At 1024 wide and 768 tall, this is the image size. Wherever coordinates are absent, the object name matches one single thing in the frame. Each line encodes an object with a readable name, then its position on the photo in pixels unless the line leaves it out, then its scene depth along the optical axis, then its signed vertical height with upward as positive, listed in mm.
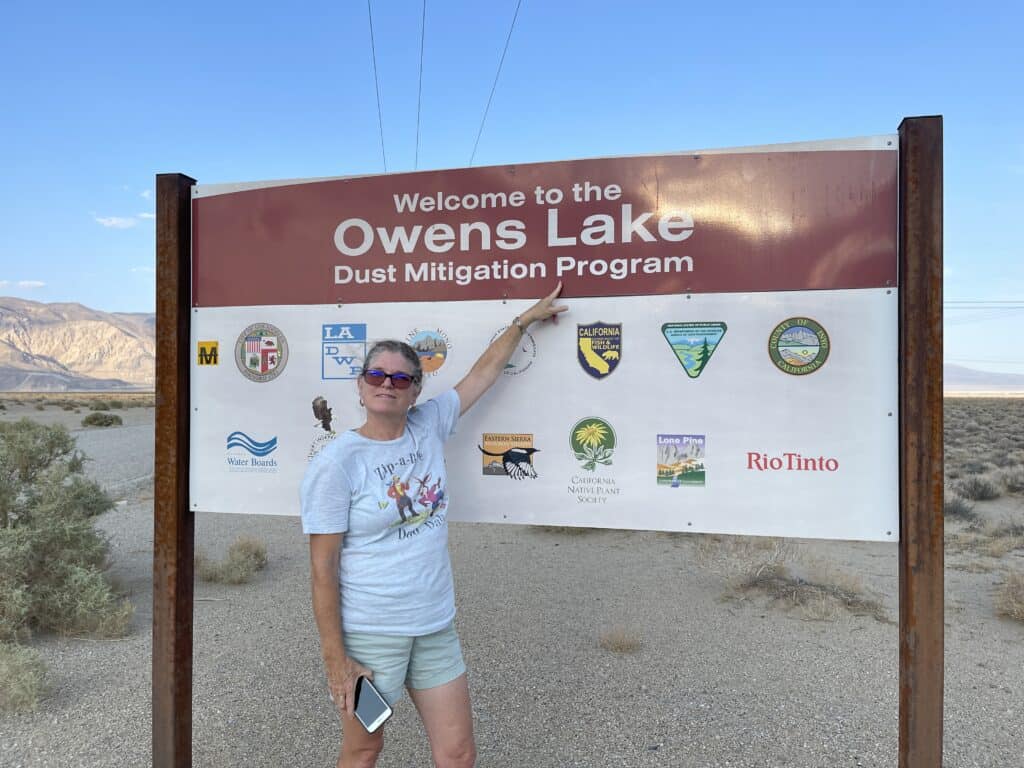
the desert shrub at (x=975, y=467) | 15156 -1776
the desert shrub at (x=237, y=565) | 7004 -1854
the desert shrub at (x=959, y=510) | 10742 -1925
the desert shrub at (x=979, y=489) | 12469 -1847
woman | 2055 -551
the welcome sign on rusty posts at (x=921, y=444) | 2203 -181
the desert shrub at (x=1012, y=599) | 5945 -1840
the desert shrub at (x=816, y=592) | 6031 -1902
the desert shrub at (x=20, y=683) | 3955 -1715
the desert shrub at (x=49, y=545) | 5273 -1317
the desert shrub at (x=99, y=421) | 29578 -1623
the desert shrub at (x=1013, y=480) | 13047 -1760
